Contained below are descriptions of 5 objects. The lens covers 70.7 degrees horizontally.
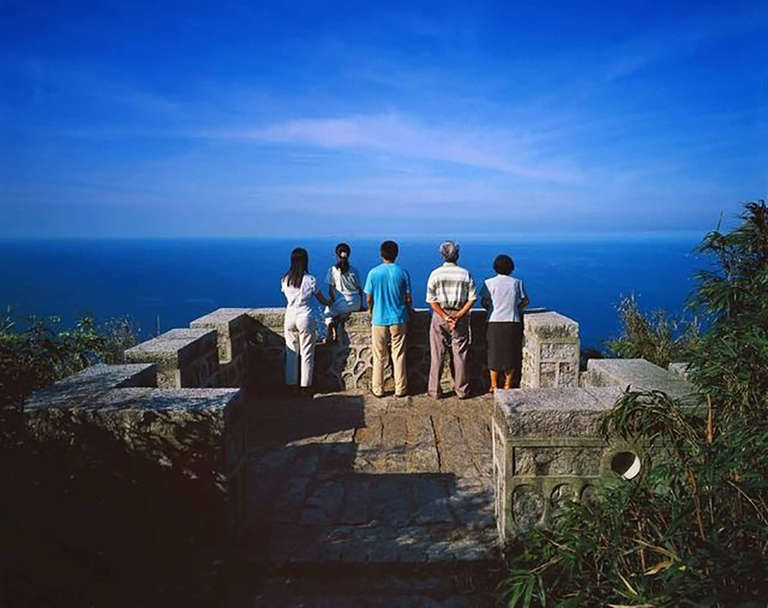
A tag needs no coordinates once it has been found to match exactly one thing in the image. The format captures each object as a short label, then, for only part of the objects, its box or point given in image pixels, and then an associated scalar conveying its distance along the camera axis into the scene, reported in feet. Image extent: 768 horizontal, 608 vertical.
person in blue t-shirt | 20.10
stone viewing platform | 9.48
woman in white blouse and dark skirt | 19.31
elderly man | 19.48
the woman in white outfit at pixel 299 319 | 20.04
